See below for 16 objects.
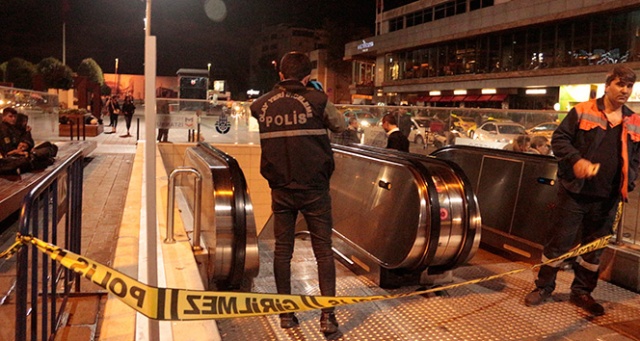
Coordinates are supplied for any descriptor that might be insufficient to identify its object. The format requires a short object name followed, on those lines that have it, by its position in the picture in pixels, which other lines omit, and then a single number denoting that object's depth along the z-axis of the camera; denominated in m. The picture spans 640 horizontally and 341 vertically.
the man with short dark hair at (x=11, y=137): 8.97
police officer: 3.71
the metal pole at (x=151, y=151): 2.60
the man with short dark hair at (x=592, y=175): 4.39
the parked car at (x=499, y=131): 8.58
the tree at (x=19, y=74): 44.97
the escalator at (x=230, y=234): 4.58
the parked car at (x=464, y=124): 10.52
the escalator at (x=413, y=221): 4.84
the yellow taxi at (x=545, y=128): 7.91
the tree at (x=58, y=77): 39.44
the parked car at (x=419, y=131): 12.20
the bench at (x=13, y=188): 6.39
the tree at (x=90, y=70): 51.41
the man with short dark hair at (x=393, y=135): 8.13
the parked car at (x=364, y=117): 13.09
